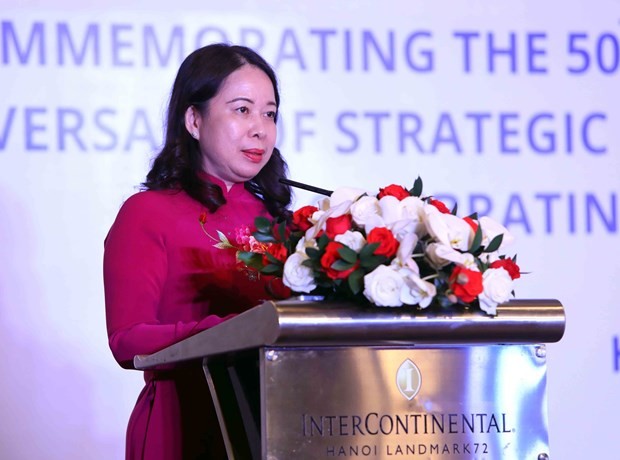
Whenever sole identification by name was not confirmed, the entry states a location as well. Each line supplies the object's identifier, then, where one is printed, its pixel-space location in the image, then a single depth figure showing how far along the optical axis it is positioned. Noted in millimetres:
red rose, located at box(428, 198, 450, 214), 3932
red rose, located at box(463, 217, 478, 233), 3852
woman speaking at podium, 4554
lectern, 3681
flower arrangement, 3703
